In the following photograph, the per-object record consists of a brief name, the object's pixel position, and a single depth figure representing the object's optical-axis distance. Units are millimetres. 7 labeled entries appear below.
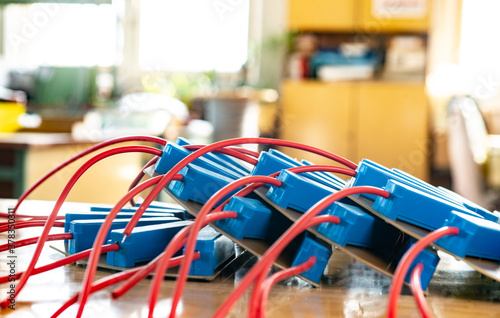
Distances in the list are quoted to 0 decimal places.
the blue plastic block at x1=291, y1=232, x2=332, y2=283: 485
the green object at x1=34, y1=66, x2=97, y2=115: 6262
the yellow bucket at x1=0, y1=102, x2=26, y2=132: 2689
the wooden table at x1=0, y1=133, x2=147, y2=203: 2086
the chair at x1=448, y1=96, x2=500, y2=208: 2863
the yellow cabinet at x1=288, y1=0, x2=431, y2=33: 4918
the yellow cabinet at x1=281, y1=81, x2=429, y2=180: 4930
